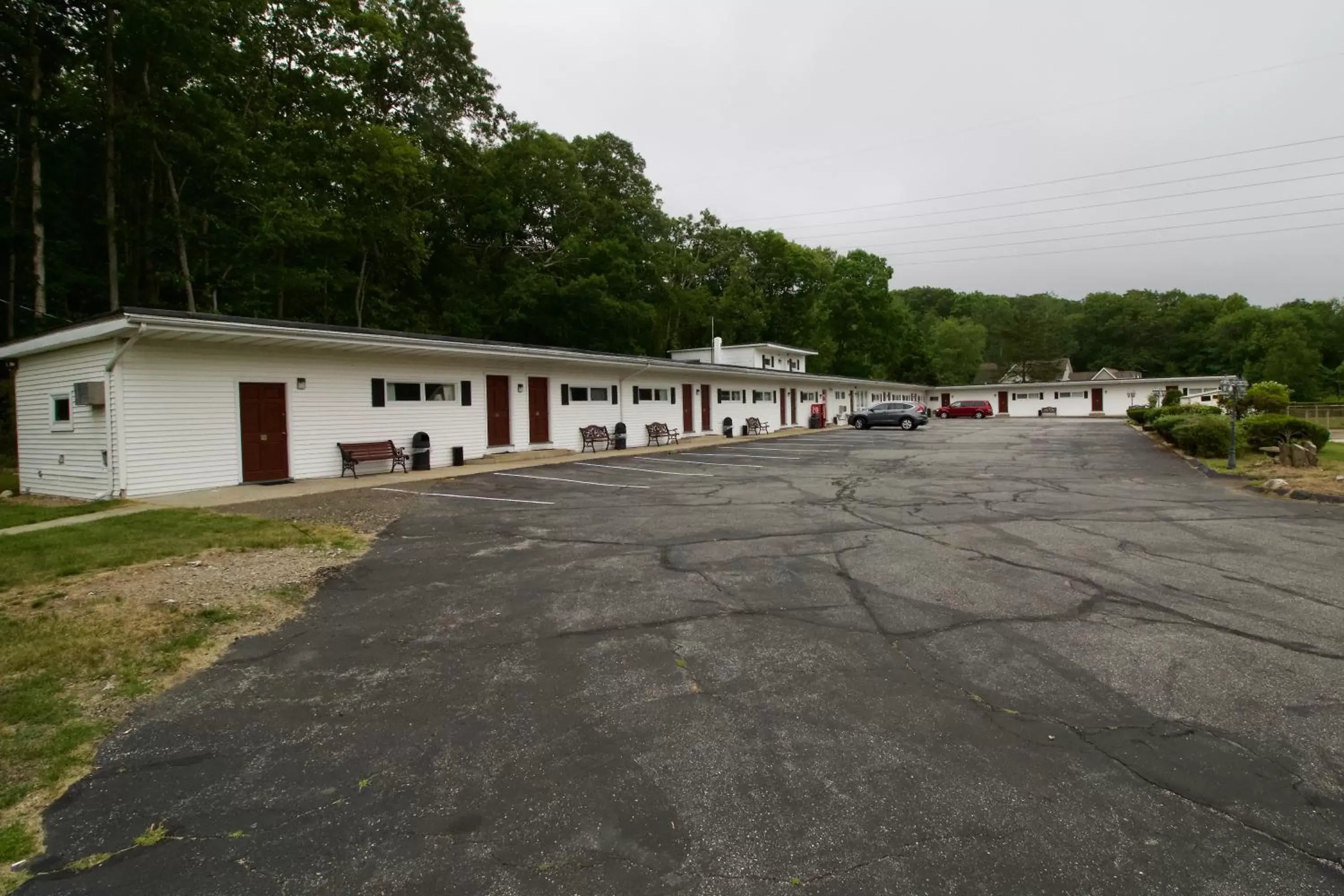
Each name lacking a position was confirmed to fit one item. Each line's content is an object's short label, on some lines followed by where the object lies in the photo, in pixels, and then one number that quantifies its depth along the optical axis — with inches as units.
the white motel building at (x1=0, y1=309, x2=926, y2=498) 453.1
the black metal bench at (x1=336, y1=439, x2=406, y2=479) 577.0
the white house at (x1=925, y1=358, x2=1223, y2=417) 2117.4
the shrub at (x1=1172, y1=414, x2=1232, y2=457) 668.7
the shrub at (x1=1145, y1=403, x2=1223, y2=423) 955.3
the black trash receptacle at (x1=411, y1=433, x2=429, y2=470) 638.5
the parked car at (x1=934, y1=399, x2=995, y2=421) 2181.3
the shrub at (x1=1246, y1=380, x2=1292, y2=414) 818.8
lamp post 582.9
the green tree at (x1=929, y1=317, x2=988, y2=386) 3019.2
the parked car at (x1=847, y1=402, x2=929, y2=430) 1487.5
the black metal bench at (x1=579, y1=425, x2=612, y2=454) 871.7
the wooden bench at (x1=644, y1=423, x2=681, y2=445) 992.2
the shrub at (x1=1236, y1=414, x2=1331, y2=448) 643.5
